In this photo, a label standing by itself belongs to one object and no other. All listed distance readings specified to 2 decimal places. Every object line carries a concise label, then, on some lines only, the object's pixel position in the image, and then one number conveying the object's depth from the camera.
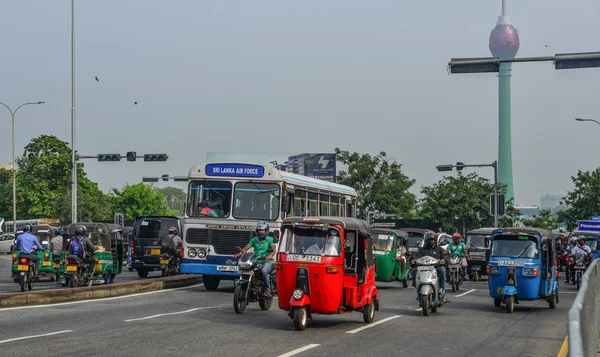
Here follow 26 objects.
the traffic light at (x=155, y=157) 49.66
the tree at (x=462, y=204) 78.00
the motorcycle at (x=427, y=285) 18.59
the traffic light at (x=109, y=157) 50.00
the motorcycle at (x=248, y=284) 18.01
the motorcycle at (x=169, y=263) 31.00
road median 19.56
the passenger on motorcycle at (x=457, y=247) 30.26
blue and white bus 24.47
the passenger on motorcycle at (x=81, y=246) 24.30
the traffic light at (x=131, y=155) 49.97
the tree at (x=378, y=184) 80.88
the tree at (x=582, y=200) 79.12
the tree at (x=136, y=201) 133.50
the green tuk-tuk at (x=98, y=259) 24.17
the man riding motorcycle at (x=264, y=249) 18.52
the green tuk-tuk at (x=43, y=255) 24.23
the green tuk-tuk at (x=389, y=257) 30.20
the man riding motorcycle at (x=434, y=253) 19.92
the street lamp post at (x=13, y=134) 65.81
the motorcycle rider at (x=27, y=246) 24.25
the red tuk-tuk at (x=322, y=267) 15.34
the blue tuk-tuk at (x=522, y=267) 20.45
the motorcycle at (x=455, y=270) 27.89
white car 66.06
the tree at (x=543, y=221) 90.44
